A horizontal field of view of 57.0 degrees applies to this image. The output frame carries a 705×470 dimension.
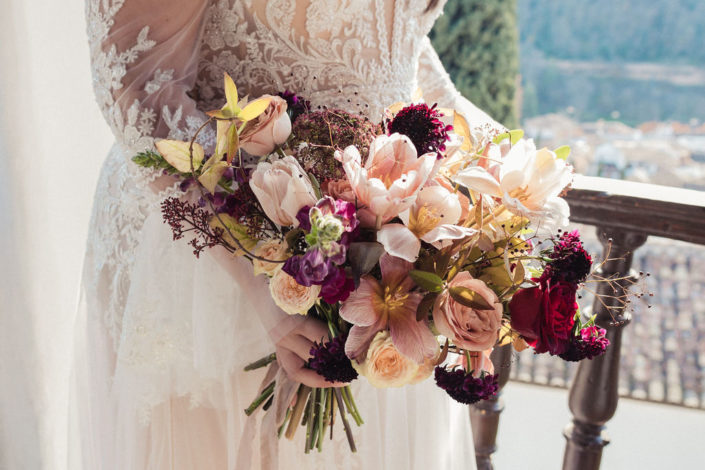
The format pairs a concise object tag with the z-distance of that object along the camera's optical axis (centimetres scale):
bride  100
